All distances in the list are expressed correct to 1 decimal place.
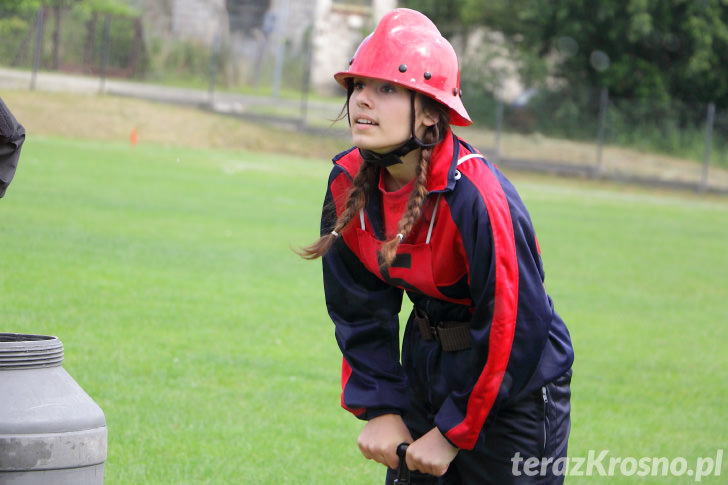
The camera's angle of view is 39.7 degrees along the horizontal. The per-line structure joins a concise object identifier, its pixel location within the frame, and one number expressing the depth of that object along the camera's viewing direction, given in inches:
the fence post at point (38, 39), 1321.2
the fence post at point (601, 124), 1382.9
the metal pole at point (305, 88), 1437.0
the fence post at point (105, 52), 1366.9
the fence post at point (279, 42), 1568.7
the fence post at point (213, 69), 1431.0
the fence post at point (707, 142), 1332.4
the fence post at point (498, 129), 1425.2
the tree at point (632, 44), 1482.5
